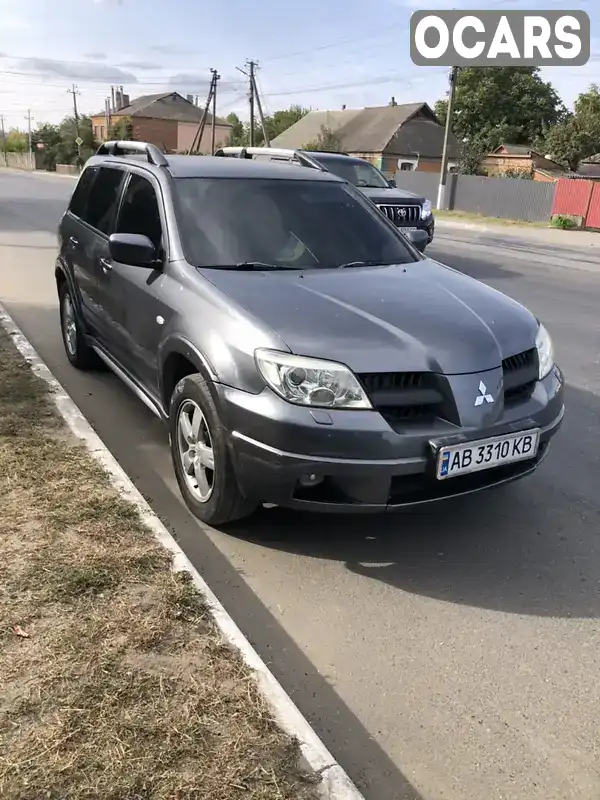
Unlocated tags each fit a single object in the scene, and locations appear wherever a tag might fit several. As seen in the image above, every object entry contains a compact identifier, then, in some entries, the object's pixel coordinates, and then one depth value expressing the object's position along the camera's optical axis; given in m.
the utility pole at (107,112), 89.59
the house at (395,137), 57.22
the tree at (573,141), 50.72
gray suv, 3.12
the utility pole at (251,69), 54.40
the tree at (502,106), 64.31
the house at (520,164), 48.84
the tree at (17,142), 103.44
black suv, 12.76
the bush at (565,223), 27.19
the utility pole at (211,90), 58.81
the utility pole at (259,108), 54.16
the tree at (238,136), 72.38
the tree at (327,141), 55.47
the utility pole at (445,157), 32.78
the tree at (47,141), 81.88
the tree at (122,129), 76.23
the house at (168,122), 91.31
